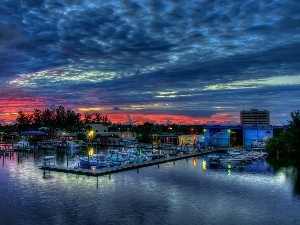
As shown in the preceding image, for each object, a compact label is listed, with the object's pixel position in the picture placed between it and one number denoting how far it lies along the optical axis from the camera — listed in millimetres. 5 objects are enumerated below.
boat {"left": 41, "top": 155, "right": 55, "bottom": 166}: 50584
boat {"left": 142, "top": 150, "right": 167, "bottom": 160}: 53512
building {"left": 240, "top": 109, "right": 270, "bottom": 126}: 197062
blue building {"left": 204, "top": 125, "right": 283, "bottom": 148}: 71000
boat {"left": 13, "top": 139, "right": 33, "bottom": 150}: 75425
